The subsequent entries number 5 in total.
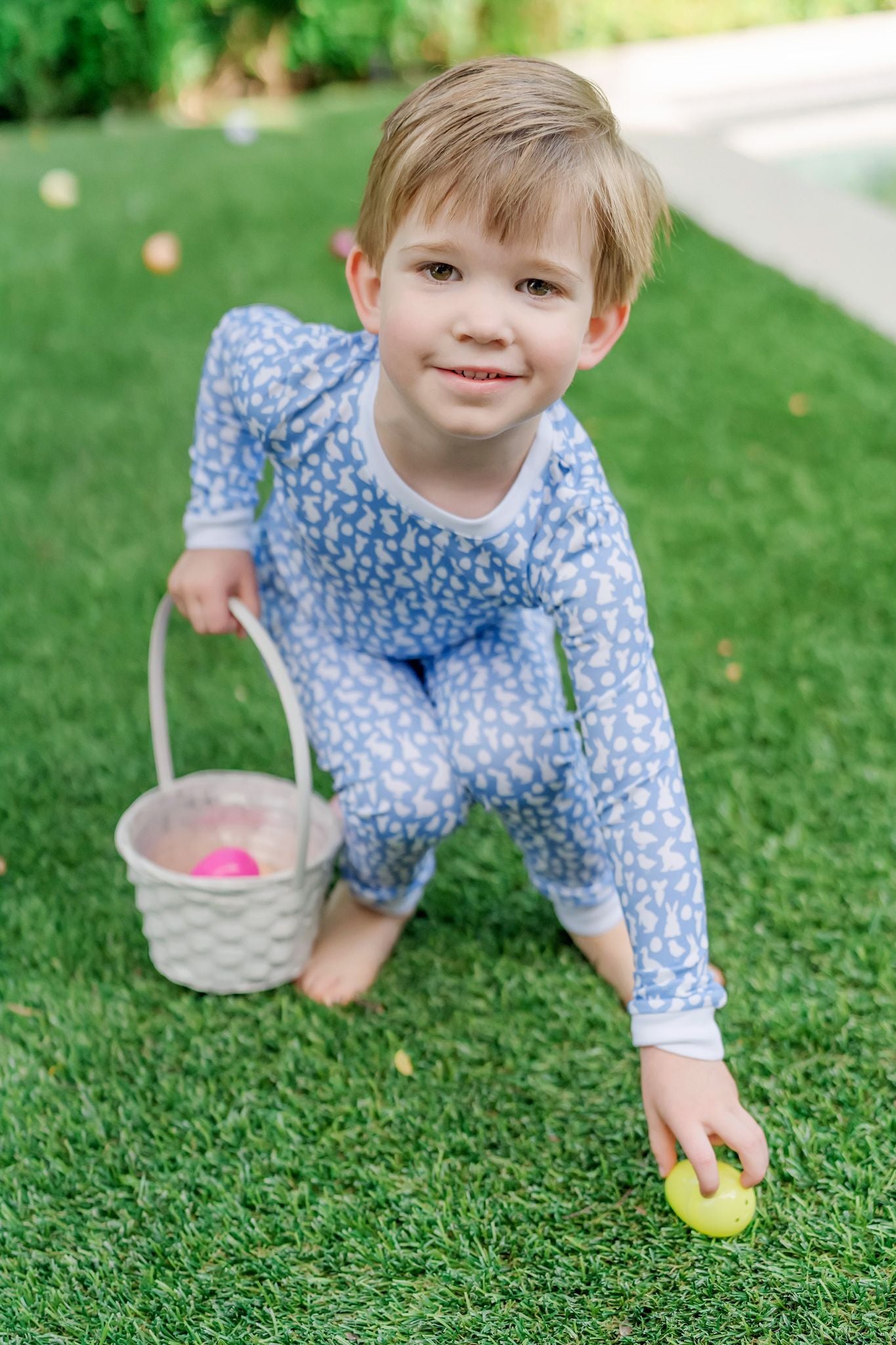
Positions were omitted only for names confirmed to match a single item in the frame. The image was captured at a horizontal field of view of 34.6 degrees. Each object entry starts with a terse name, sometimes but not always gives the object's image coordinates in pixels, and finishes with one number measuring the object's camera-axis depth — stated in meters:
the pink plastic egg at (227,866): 1.93
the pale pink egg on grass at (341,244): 4.61
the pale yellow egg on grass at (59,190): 5.54
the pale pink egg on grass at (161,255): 4.73
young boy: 1.44
